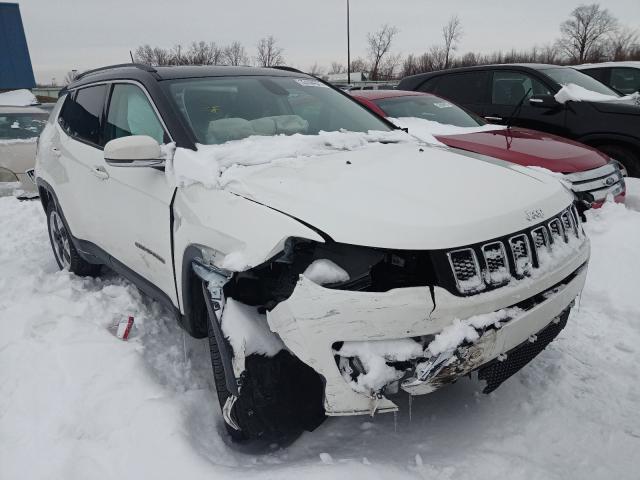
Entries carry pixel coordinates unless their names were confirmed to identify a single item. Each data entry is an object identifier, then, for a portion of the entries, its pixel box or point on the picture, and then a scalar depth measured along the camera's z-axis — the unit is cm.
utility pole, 3018
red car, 462
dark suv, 609
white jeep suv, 180
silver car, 671
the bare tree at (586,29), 6134
